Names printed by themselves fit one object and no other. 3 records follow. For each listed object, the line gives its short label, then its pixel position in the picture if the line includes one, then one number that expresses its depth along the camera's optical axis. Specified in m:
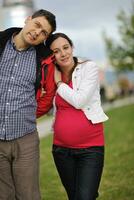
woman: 4.46
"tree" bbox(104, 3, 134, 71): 31.16
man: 4.05
